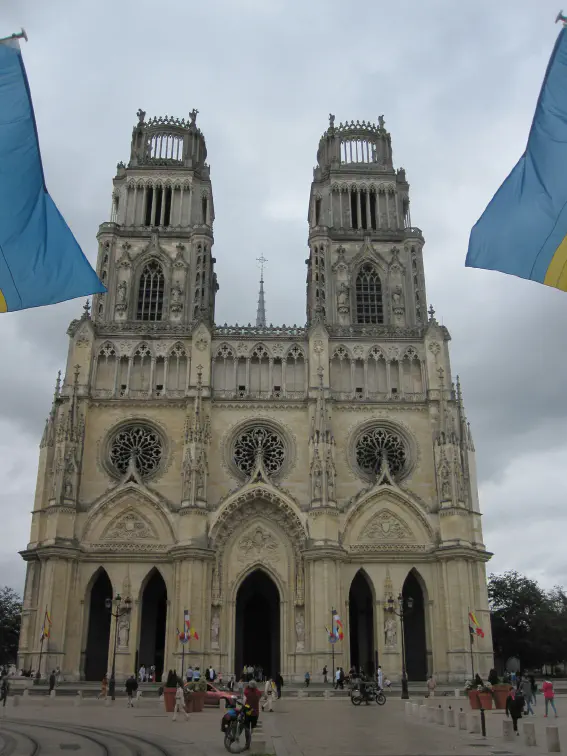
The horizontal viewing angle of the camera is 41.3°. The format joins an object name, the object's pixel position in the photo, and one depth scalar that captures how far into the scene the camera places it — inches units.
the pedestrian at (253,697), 719.0
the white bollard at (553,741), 635.5
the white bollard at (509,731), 717.9
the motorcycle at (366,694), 1207.6
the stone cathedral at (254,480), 1763.0
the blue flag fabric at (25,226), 502.9
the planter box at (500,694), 1056.2
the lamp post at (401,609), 1382.9
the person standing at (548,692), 970.7
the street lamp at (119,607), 1604.7
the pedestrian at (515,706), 764.0
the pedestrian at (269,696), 1141.7
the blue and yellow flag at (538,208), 506.9
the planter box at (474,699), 1042.3
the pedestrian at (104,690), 1326.3
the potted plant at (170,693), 1065.5
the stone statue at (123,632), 1754.4
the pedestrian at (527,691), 1048.2
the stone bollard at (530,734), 682.2
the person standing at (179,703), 962.7
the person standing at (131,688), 1209.8
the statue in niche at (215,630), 1758.2
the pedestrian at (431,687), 1409.9
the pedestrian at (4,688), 1146.3
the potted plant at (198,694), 1122.0
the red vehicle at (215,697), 1222.3
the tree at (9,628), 3036.4
